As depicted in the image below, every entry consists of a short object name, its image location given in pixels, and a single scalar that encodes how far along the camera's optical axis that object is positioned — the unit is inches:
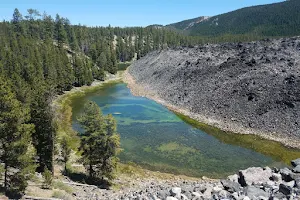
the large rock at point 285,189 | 641.0
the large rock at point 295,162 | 898.3
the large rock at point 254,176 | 777.5
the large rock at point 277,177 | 776.9
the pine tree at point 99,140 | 1258.6
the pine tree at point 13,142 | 977.5
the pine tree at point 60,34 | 6000.0
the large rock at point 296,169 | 822.5
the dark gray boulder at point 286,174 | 756.3
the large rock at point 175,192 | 697.6
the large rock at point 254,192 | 649.7
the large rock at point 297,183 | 677.9
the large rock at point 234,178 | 830.9
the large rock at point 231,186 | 730.2
